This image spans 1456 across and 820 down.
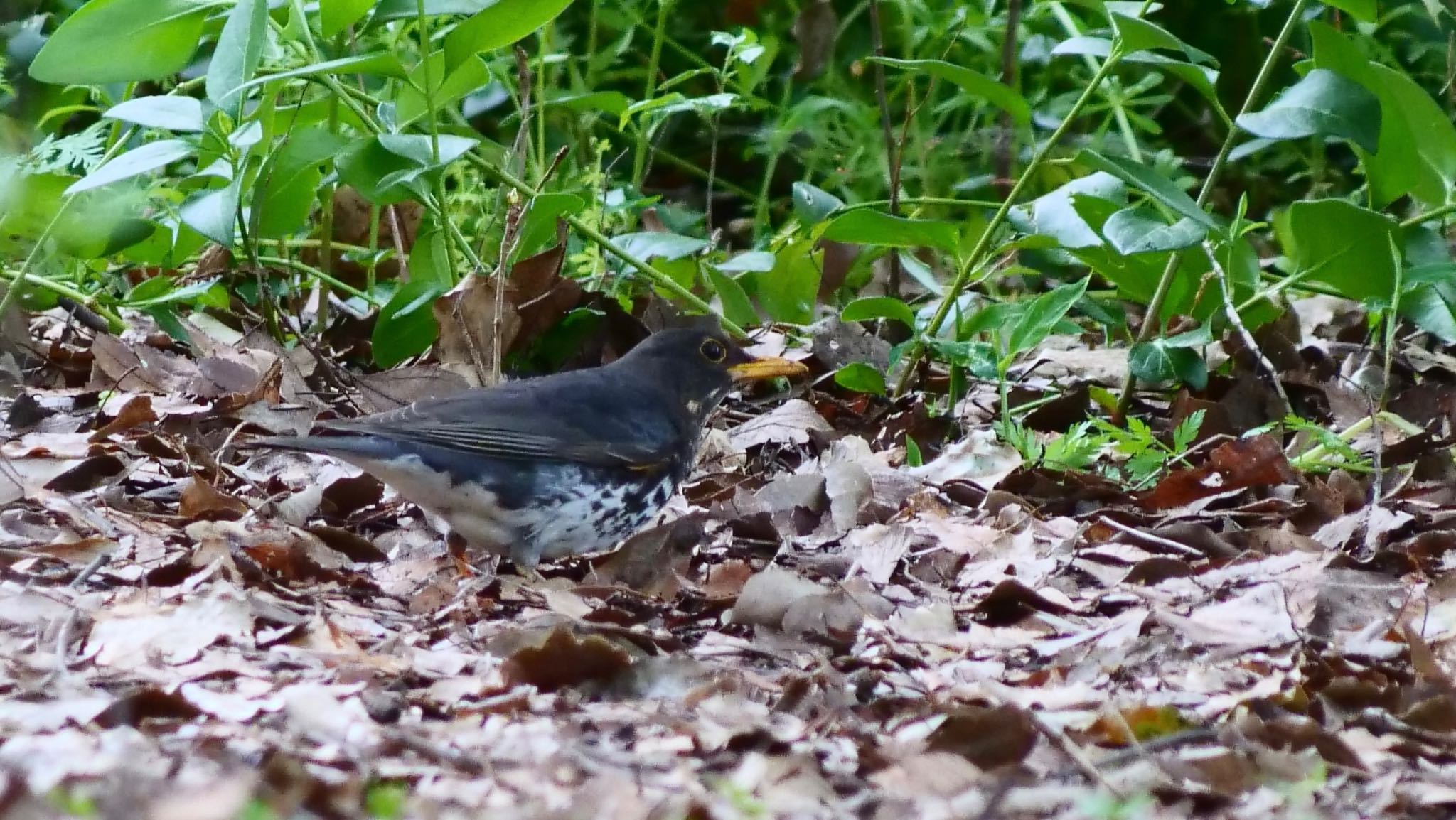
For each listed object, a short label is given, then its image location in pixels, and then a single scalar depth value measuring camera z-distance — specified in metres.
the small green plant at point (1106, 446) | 10.19
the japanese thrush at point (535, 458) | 9.33
